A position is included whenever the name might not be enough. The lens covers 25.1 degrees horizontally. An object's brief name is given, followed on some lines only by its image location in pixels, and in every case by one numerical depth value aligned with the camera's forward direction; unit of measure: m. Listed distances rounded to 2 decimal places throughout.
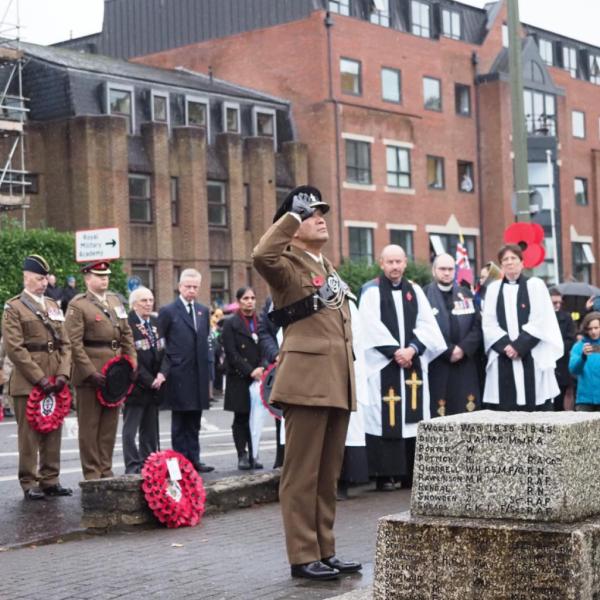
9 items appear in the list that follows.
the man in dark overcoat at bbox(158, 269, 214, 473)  14.05
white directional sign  25.80
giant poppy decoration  18.41
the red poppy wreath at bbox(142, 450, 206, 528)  10.08
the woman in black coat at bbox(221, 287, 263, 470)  14.61
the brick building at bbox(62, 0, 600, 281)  53.31
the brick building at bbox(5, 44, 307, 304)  45.50
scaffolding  43.53
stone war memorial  5.70
